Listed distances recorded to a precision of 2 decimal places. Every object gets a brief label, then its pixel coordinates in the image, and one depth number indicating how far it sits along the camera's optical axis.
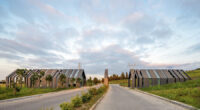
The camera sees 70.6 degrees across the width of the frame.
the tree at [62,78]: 47.38
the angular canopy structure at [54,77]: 51.28
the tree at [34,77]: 44.33
